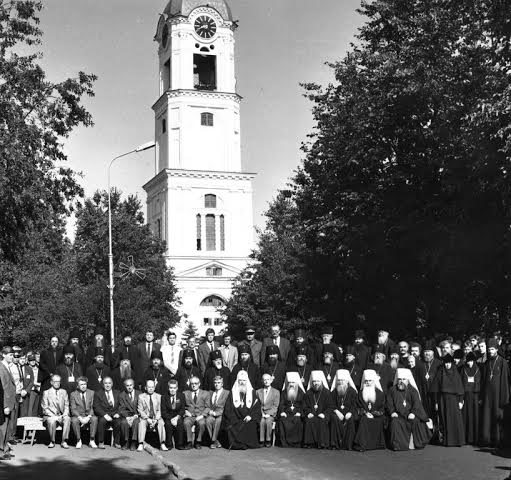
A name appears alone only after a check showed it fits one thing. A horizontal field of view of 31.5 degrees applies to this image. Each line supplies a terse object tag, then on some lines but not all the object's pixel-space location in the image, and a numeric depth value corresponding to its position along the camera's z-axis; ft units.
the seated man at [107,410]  53.31
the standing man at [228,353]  62.34
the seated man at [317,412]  52.44
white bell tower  230.07
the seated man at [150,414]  52.49
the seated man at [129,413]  52.80
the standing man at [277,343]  62.75
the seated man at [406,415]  50.93
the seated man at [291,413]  52.95
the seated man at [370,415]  51.08
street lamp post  119.24
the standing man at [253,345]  62.90
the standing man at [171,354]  63.05
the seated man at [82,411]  53.26
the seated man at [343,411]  51.88
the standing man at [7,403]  49.32
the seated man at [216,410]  53.57
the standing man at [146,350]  63.36
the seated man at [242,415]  52.24
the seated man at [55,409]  52.90
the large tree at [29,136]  74.54
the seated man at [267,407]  53.21
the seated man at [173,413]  52.54
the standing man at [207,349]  63.21
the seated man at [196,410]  52.90
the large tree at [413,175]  75.20
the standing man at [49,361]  61.98
